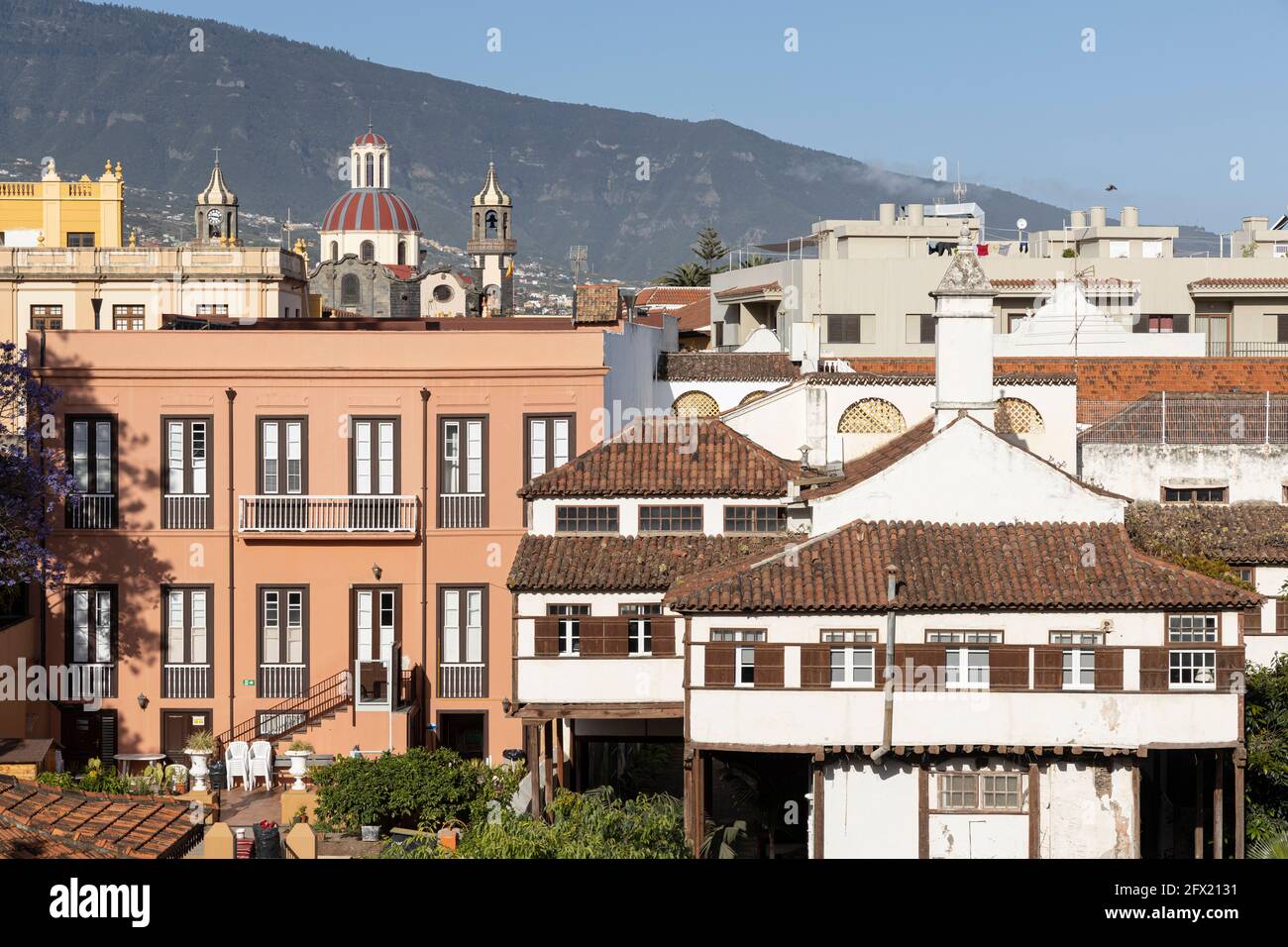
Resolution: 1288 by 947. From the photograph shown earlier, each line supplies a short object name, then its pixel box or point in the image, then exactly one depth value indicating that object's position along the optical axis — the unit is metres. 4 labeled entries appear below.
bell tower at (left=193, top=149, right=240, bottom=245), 143.00
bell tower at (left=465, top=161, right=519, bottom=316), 194.38
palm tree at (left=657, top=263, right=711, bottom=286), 113.00
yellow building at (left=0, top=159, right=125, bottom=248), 92.06
